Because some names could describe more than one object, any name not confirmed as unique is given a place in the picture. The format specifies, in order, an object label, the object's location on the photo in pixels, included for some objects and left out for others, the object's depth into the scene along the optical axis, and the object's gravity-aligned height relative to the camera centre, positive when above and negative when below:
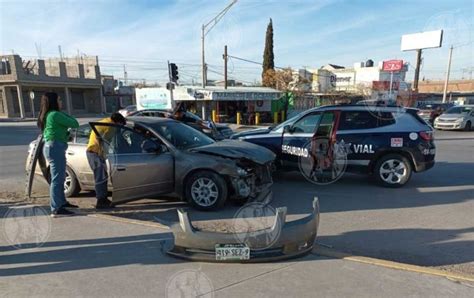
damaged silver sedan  5.46 -1.26
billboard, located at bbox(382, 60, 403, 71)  36.33 +1.98
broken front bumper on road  3.78 -1.64
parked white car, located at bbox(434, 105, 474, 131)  20.98 -2.15
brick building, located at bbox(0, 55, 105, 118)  38.19 +0.24
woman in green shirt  5.07 -0.75
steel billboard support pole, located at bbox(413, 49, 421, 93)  41.12 +2.24
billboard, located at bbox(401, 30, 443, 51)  40.69 +4.90
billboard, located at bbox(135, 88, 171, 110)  26.55 -0.95
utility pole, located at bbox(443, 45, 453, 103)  39.15 +1.03
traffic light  17.80 +0.64
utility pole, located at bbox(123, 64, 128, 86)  75.38 +1.48
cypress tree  39.12 +3.41
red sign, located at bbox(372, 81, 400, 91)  49.76 -0.27
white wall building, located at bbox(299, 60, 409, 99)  50.46 +0.75
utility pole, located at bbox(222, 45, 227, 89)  29.65 +2.04
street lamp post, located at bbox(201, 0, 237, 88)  21.06 +1.35
